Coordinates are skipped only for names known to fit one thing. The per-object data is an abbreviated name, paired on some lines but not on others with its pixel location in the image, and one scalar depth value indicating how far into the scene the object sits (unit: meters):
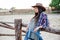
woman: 4.10
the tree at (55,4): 23.53
